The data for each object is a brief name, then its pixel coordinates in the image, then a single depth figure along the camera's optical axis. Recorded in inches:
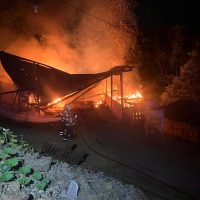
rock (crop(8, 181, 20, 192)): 156.7
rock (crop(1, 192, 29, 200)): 148.3
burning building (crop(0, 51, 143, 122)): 468.9
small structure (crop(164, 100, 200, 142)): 407.7
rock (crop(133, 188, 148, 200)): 191.2
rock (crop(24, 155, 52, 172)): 188.8
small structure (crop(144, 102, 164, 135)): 405.3
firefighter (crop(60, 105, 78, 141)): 355.2
